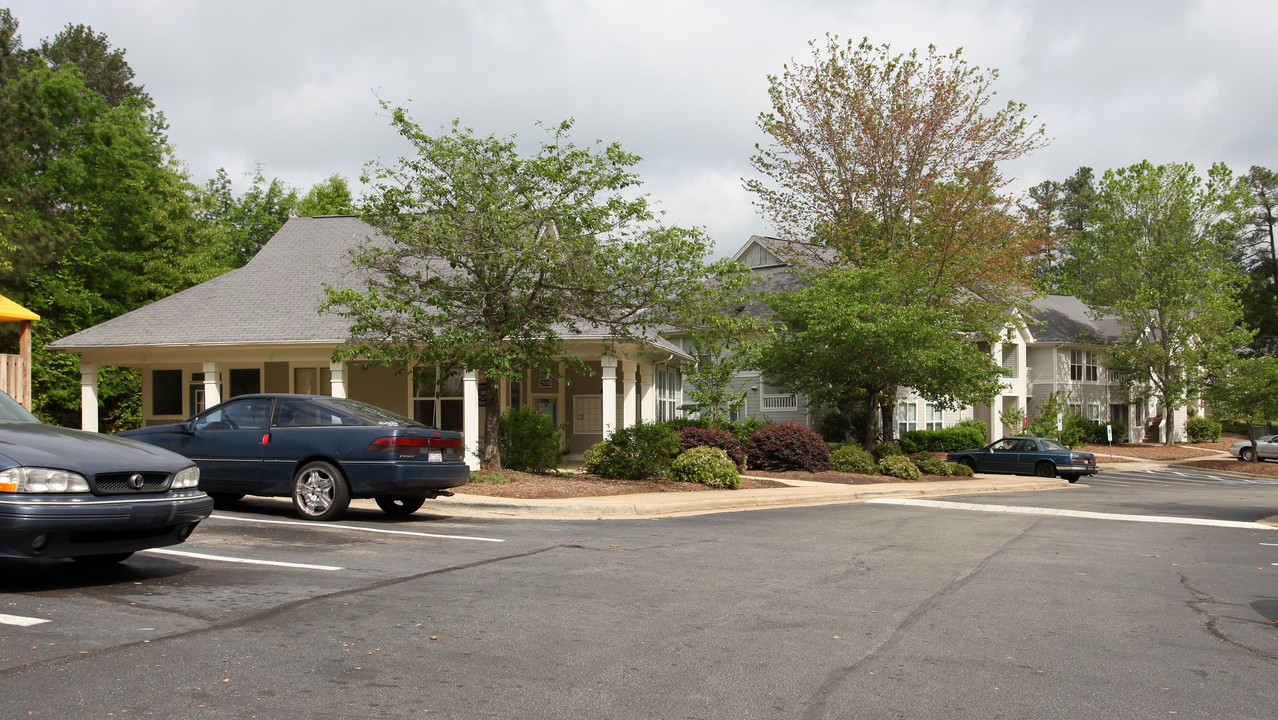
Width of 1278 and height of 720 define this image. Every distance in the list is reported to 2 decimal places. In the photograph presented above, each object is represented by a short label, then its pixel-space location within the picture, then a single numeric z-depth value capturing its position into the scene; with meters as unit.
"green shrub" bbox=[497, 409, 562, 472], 19.08
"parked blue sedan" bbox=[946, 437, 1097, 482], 29.97
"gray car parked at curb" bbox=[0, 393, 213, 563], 6.21
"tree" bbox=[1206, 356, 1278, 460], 40.91
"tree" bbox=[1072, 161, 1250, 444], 45.69
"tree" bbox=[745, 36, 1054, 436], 31.92
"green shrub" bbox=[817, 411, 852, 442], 38.53
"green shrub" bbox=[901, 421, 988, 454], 39.16
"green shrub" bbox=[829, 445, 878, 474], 25.97
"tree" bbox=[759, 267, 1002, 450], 26.23
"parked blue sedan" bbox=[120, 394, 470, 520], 11.27
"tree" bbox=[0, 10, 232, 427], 30.27
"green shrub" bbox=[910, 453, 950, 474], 27.00
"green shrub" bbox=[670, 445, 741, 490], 18.45
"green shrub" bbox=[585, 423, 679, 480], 18.44
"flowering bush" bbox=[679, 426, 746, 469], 22.11
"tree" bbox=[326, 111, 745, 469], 15.70
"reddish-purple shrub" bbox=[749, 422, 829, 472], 25.09
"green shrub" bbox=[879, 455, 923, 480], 25.62
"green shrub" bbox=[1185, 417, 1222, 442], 54.31
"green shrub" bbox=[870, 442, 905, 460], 27.55
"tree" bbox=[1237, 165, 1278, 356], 69.12
